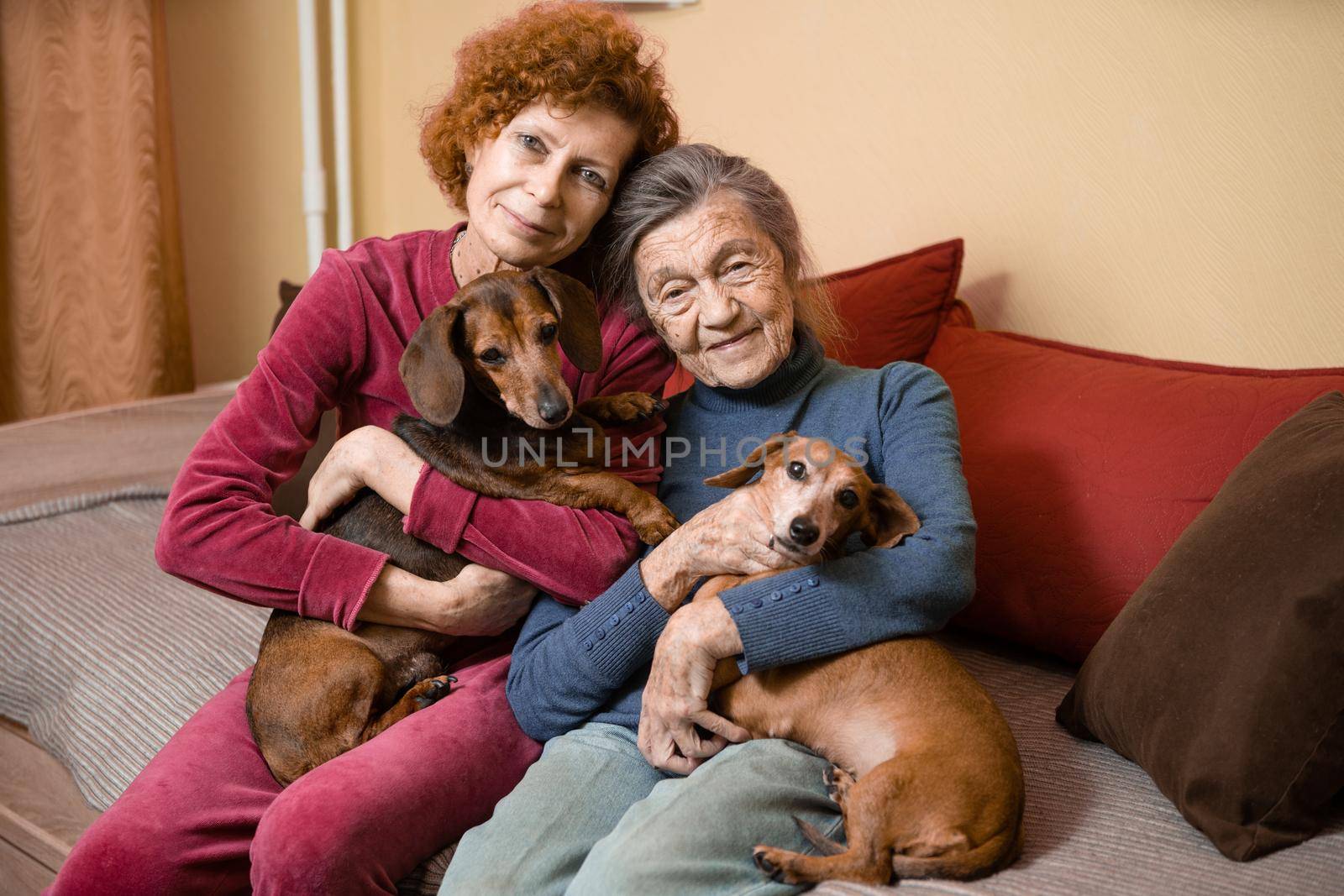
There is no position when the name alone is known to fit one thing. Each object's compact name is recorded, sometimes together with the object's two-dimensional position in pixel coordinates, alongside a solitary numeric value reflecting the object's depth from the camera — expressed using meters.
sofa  1.50
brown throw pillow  1.30
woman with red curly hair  1.42
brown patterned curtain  3.19
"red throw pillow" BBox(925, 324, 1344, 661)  1.79
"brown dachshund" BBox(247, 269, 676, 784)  1.56
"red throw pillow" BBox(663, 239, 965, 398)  2.29
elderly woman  1.34
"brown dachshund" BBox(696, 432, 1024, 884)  1.28
